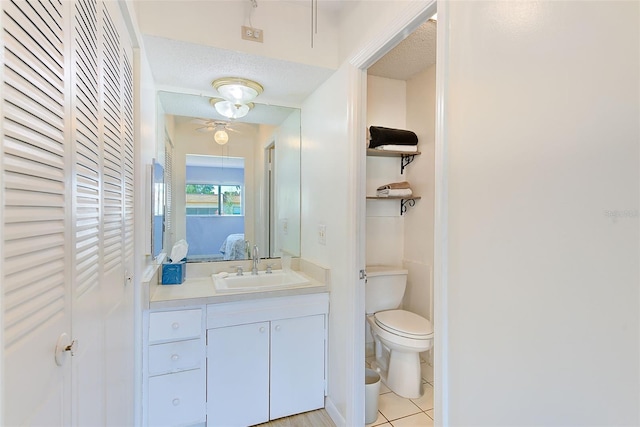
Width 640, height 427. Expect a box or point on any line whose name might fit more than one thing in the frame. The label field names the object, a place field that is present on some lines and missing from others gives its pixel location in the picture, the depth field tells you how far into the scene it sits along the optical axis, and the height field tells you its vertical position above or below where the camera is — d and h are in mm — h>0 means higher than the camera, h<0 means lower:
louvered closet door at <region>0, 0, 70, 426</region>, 490 +1
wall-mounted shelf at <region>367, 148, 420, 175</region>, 2508 +513
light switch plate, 2090 -132
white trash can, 1877 -1125
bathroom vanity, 1666 -810
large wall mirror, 2279 +275
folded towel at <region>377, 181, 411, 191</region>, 2559 +243
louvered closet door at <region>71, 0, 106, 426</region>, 764 -13
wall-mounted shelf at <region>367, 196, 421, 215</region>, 2521 +126
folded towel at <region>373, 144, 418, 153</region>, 2484 +550
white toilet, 2066 -787
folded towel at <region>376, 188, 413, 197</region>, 2521 +189
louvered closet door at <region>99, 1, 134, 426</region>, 1043 +2
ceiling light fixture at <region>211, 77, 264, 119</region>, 1994 +801
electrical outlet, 1667 +980
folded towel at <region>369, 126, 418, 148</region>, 2436 +633
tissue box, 2035 -395
